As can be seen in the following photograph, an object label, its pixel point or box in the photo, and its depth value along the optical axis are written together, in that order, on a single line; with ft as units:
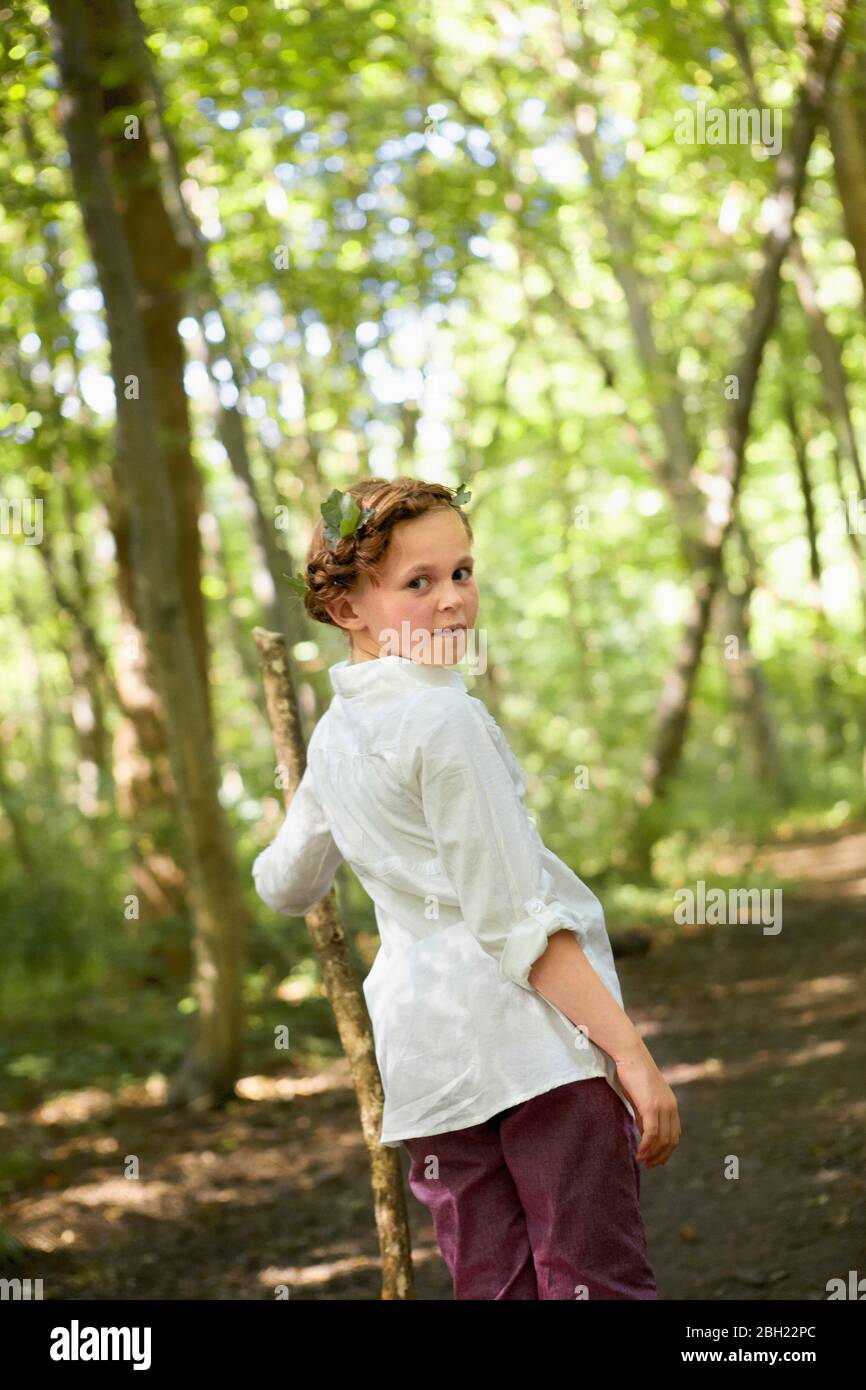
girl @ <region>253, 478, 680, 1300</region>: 7.11
